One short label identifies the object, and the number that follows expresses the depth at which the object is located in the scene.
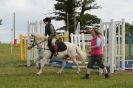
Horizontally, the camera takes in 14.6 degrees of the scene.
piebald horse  21.88
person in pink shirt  19.59
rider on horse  21.62
